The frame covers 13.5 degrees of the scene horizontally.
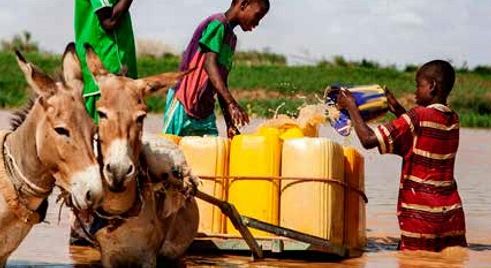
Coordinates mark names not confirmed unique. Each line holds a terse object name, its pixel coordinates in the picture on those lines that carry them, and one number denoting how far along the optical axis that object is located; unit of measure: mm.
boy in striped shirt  13966
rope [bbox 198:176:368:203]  12863
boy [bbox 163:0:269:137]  13859
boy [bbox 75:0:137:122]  12509
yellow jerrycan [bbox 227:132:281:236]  12923
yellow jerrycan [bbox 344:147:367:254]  13565
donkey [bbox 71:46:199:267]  9636
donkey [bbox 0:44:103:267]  9208
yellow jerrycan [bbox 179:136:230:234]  12950
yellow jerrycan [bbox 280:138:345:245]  12857
